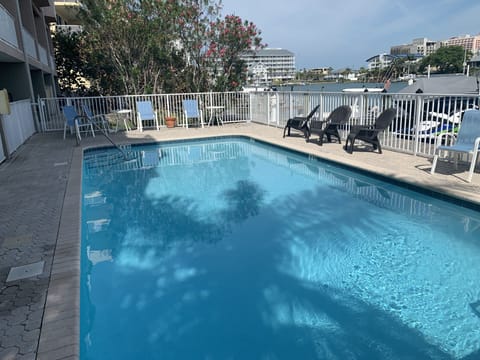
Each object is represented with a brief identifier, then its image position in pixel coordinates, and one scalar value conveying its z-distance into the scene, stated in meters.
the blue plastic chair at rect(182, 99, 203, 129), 13.57
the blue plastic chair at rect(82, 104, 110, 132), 11.25
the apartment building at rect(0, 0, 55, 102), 11.51
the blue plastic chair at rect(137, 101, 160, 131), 12.84
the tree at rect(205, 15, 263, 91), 14.26
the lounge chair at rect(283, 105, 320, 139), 10.00
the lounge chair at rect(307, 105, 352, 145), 8.91
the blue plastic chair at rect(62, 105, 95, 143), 10.73
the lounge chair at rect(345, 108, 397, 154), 7.67
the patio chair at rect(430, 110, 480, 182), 5.60
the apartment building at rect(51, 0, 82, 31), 26.64
